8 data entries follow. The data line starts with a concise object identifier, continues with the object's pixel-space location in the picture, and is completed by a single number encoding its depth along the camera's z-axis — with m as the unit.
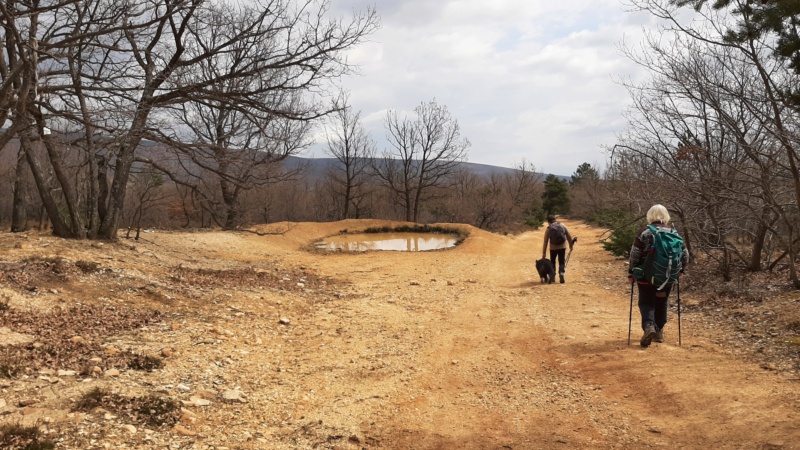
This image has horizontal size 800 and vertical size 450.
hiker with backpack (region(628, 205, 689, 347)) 6.20
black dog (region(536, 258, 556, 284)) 11.84
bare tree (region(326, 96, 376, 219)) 41.44
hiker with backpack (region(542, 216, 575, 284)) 11.65
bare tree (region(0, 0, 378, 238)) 8.27
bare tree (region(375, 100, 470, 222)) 40.59
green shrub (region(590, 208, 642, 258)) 15.84
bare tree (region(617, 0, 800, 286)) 8.44
